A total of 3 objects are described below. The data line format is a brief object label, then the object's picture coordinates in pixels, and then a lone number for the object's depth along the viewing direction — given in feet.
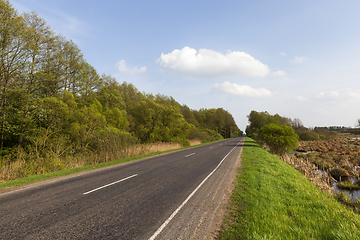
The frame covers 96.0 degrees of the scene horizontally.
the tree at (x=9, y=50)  43.91
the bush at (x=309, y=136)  202.95
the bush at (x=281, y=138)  73.00
